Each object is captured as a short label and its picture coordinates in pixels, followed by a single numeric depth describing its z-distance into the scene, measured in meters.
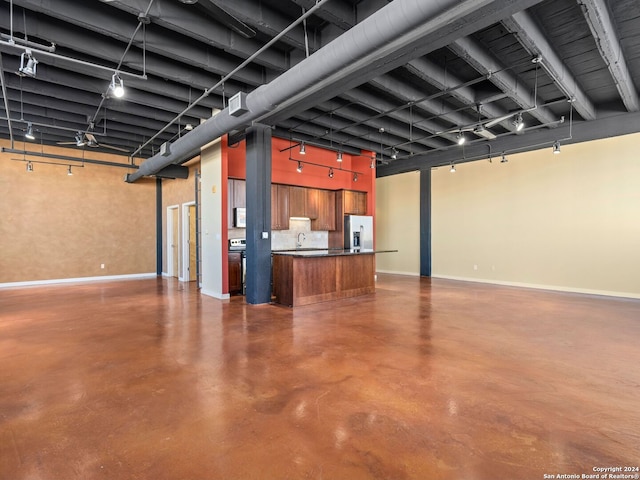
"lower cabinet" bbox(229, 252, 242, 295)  7.07
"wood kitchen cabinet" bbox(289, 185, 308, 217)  8.24
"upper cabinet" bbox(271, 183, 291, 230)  7.93
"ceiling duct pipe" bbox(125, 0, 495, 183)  2.43
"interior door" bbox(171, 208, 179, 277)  9.84
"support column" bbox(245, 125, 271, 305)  6.06
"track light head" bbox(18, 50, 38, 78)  3.29
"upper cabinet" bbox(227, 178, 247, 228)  7.26
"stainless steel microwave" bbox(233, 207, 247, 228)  7.32
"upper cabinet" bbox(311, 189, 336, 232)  8.84
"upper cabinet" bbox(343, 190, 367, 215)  9.10
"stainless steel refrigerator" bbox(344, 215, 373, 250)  9.00
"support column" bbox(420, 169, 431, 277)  9.96
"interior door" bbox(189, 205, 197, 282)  9.26
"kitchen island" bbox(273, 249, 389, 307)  6.00
